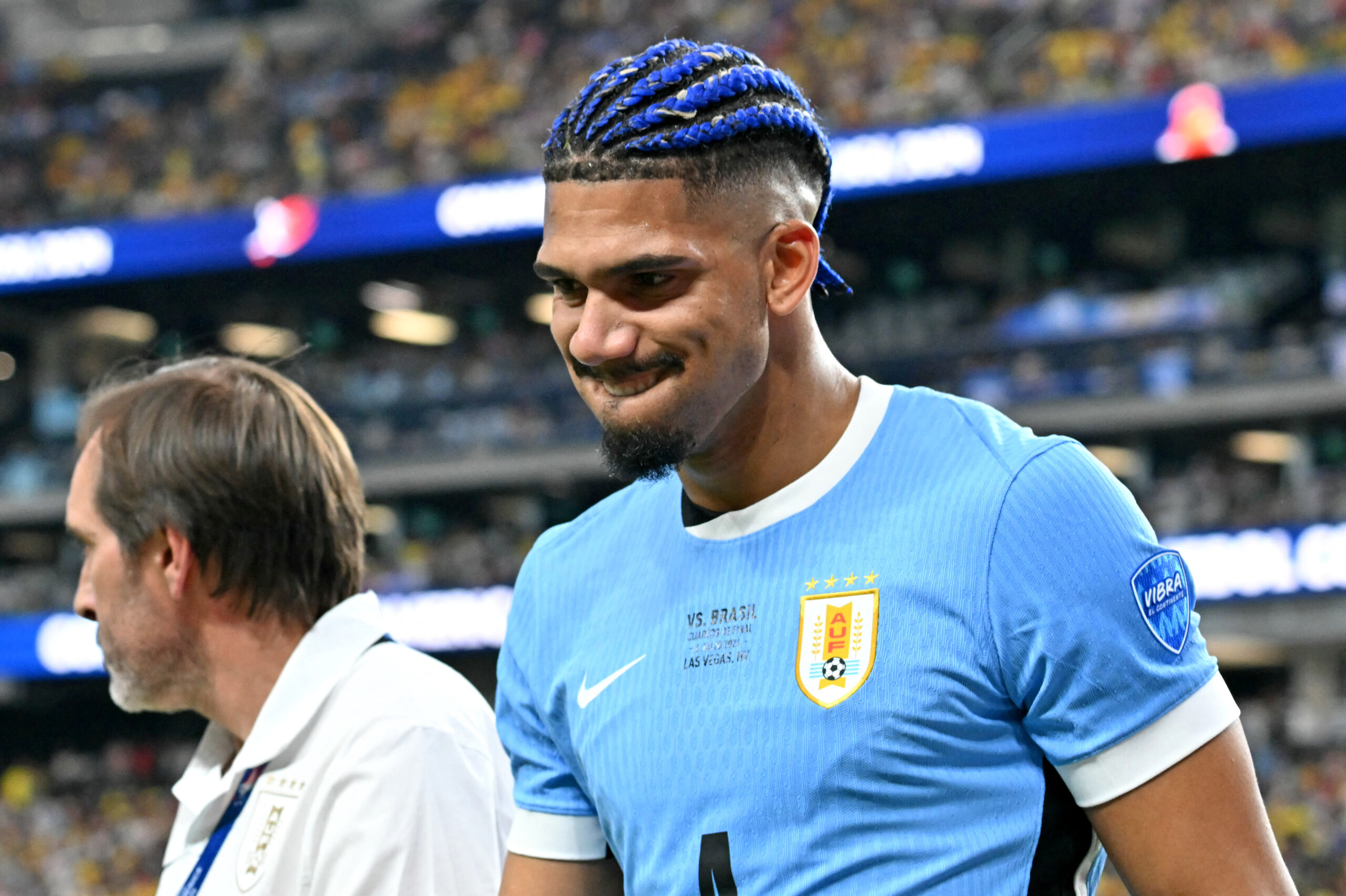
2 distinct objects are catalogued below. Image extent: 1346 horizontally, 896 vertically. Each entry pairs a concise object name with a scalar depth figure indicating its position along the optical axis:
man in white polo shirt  2.98
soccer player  2.48
